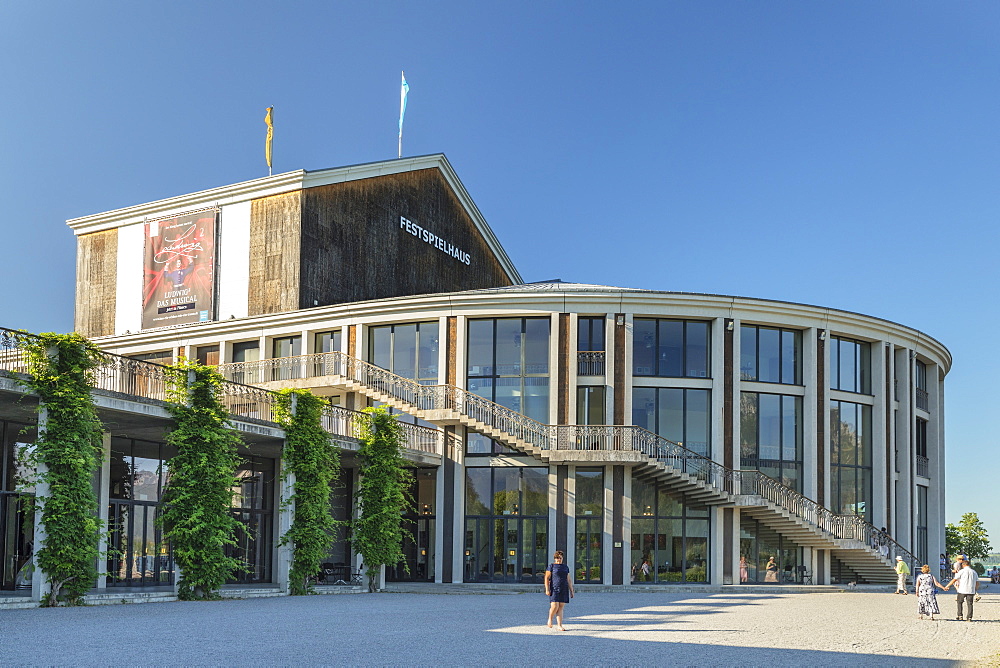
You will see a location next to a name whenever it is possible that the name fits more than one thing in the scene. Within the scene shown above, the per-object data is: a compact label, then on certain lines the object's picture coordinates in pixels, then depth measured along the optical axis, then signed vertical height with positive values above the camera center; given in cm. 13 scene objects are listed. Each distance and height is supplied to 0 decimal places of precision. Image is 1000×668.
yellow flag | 4687 +1318
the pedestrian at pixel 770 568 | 3741 -409
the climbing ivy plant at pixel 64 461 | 2266 -53
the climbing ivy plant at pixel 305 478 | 2998 -107
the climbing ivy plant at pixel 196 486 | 2631 -117
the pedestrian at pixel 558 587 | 1919 -250
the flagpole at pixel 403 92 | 5041 +1589
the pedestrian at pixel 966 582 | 2320 -278
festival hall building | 3606 +108
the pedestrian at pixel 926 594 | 2358 -309
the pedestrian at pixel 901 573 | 3319 -371
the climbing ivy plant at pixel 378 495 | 3262 -163
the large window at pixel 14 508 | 2528 -171
